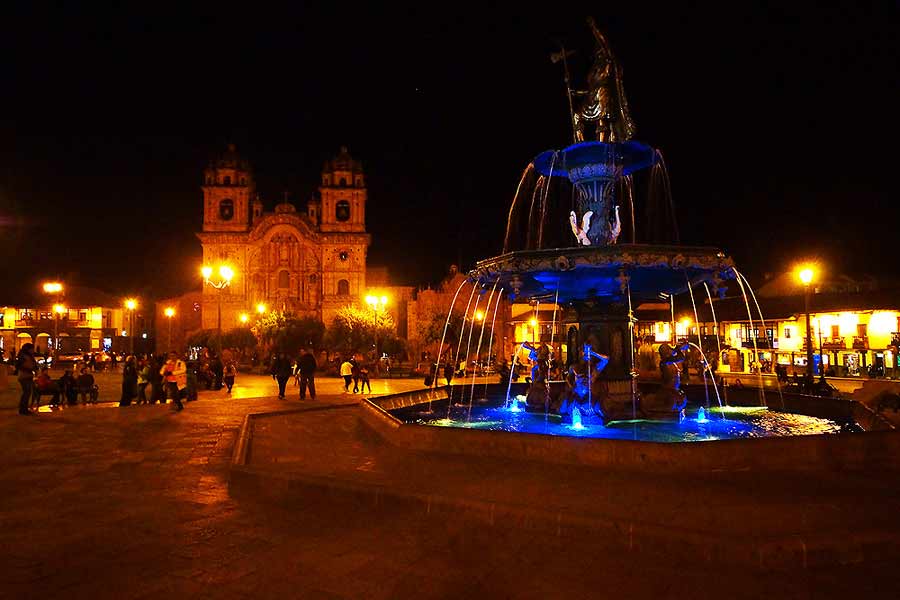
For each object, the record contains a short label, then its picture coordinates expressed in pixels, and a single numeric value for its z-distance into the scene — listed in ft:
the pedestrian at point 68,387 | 54.19
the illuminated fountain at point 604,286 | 30.91
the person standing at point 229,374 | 68.74
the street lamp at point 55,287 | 133.28
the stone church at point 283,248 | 200.85
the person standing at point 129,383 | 51.60
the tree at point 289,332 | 151.94
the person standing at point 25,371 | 43.55
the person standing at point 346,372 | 64.95
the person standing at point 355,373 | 67.60
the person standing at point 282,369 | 55.47
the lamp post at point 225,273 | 73.20
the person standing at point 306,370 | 55.54
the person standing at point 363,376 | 70.36
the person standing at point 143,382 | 53.57
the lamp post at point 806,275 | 59.78
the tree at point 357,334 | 148.97
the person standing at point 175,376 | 45.91
